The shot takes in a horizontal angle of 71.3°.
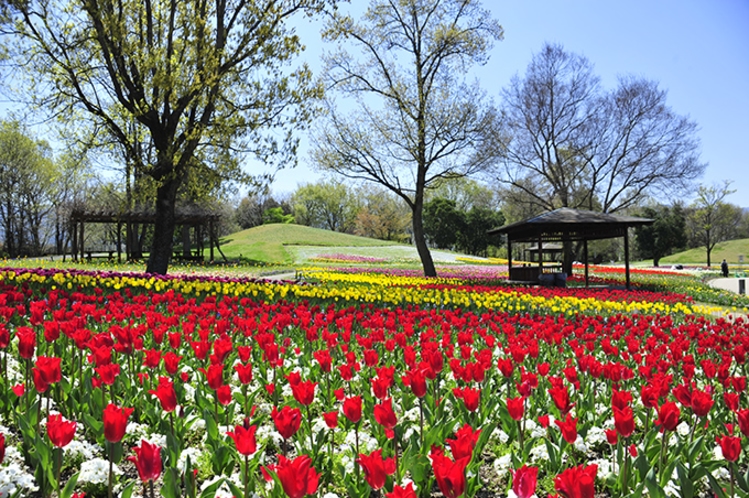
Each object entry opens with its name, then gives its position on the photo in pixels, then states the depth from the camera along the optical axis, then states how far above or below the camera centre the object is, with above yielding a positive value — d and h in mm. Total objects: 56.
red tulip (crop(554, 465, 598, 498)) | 1490 -669
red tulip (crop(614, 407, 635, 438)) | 2055 -679
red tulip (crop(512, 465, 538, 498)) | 1517 -676
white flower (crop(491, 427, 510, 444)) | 2889 -1048
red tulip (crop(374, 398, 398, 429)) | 2121 -663
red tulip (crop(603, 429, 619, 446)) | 2240 -801
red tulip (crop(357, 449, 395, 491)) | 1614 -677
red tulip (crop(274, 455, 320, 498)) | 1456 -631
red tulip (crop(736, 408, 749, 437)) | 2094 -684
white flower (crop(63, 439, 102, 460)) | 2502 -955
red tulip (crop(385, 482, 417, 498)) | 1419 -661
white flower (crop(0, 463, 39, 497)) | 2086 -920
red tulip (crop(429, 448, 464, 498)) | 1492 -647
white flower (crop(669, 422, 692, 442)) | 3191 -1101
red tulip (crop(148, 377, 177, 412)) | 2230 -606
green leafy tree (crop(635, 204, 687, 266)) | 63000 +2184
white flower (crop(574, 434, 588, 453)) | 2825 -1052
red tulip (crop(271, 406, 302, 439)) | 1956 -636
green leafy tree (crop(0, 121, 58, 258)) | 42188 +5726
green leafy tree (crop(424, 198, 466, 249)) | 64812 +3759
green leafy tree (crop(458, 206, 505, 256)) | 65188 +2273
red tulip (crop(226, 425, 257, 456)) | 1743 -629
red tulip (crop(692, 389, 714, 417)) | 2424 -715
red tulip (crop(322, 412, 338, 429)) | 2258 -720
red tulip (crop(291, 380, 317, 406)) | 2320 -628
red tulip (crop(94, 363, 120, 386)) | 2516 -580
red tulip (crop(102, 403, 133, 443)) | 1806 -594
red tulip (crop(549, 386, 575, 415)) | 2426 -692
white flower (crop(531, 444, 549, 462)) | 2705 -1049
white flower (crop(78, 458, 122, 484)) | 2279 -966
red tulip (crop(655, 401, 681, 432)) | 2189 -696
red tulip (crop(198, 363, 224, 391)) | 2427 -582
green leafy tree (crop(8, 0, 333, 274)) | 13992 +5085
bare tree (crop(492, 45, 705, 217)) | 28359 +6152
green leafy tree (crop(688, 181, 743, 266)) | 53250 +3821
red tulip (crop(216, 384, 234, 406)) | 2416 -657
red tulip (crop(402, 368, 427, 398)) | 2504 -628
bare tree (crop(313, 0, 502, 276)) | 19359 +5330
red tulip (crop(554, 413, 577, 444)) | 2168 -746
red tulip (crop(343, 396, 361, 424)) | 2164 -650
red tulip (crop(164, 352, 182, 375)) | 2825 -598
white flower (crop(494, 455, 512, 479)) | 2561 -1050
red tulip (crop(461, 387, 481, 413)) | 2459 -697
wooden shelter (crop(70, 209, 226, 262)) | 27945 +1951
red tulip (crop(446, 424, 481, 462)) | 1769 -658
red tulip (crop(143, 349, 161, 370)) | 3002 -608
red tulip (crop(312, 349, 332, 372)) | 3195 -659
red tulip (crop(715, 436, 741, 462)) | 1930 -732
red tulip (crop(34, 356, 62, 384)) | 2389 -528
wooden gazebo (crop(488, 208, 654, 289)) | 16234 +812
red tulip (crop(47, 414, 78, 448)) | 1868 -641
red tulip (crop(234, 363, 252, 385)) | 2662 -617
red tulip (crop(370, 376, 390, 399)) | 2543 -657
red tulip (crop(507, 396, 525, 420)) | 2348 -702
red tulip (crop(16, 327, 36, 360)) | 2807 -489
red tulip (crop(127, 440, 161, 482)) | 1659 -669
